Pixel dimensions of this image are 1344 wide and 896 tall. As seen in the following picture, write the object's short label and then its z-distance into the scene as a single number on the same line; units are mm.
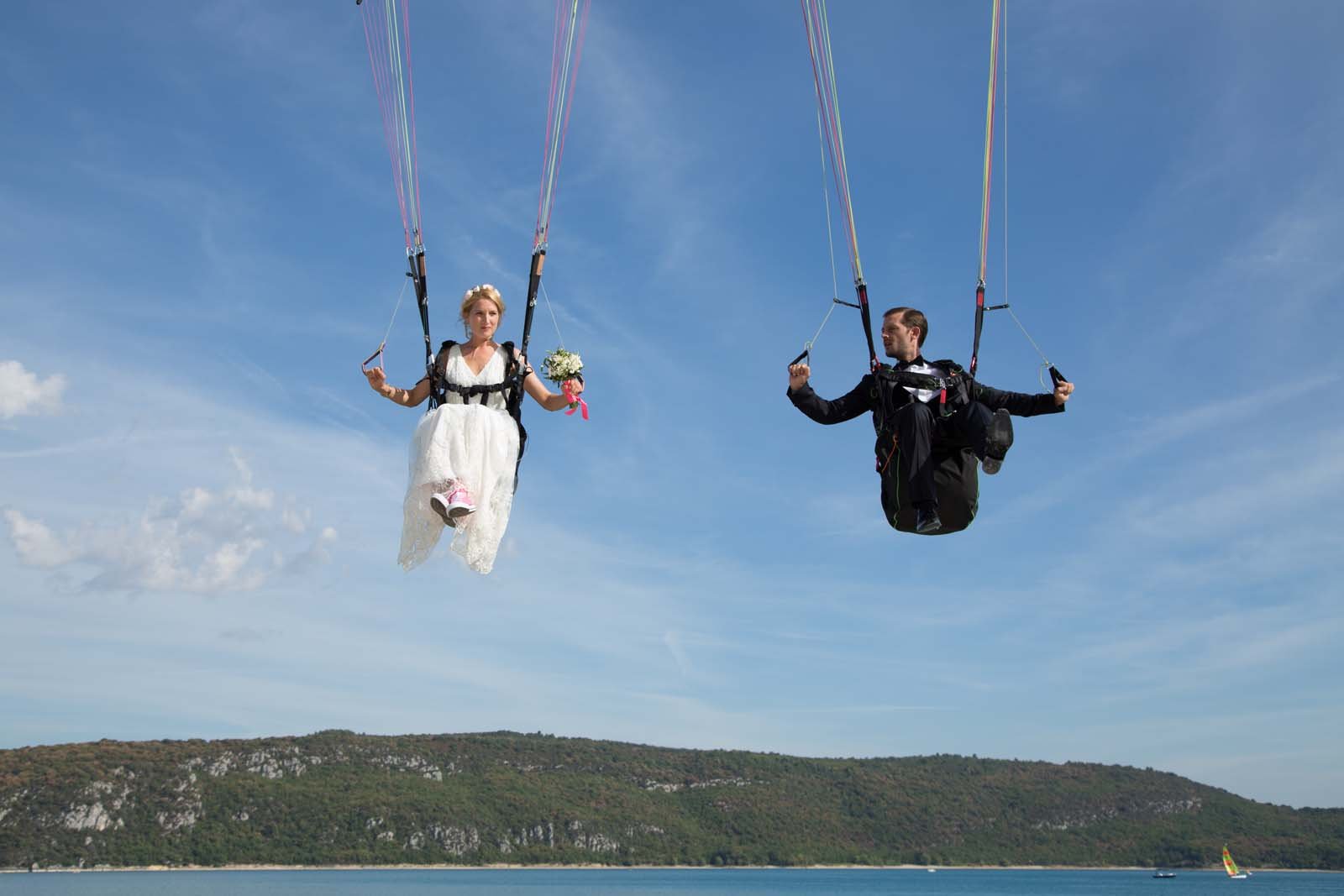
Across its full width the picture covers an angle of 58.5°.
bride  9156
